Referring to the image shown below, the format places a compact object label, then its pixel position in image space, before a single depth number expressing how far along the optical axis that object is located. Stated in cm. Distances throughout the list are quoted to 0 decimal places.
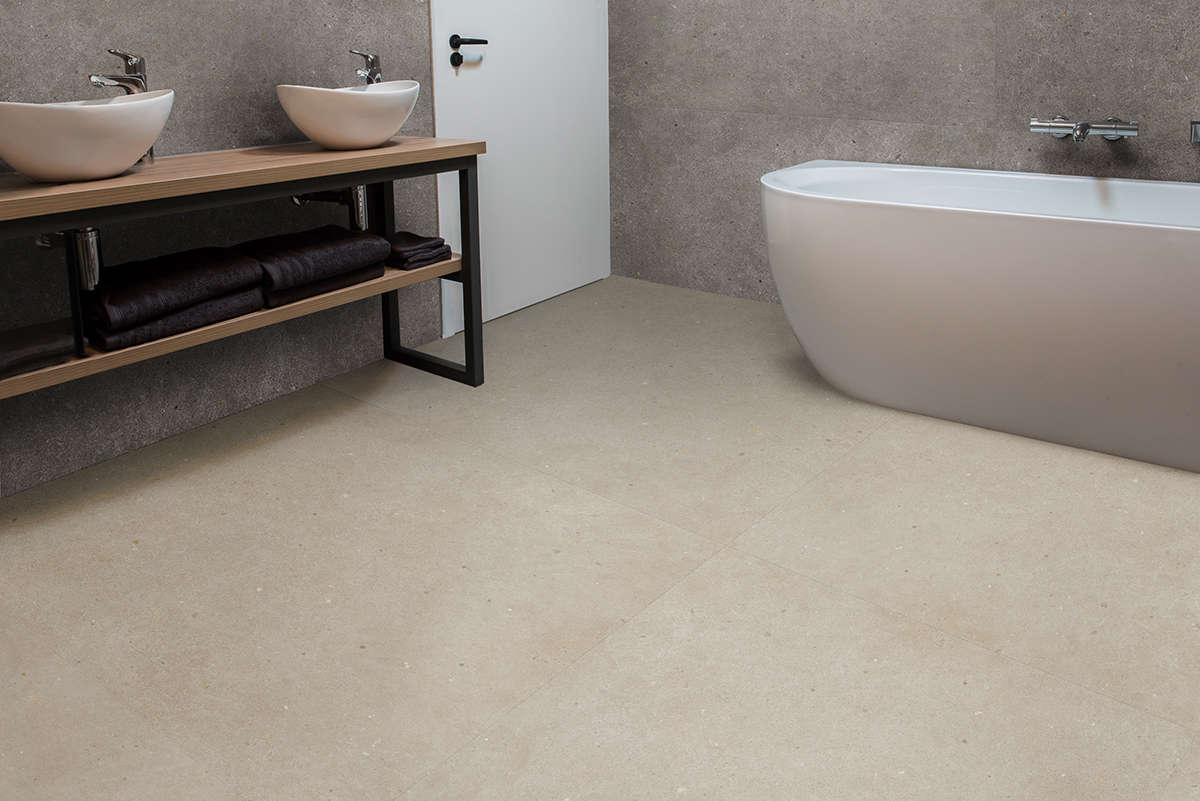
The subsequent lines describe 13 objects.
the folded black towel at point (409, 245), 278
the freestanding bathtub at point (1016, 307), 229
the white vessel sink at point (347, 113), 241
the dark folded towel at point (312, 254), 243
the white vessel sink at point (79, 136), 183
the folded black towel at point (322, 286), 245
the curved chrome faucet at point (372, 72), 273
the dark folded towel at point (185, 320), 214
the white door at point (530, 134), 332
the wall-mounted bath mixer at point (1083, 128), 282
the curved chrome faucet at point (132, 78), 217
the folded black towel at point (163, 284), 214
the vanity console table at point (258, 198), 194
